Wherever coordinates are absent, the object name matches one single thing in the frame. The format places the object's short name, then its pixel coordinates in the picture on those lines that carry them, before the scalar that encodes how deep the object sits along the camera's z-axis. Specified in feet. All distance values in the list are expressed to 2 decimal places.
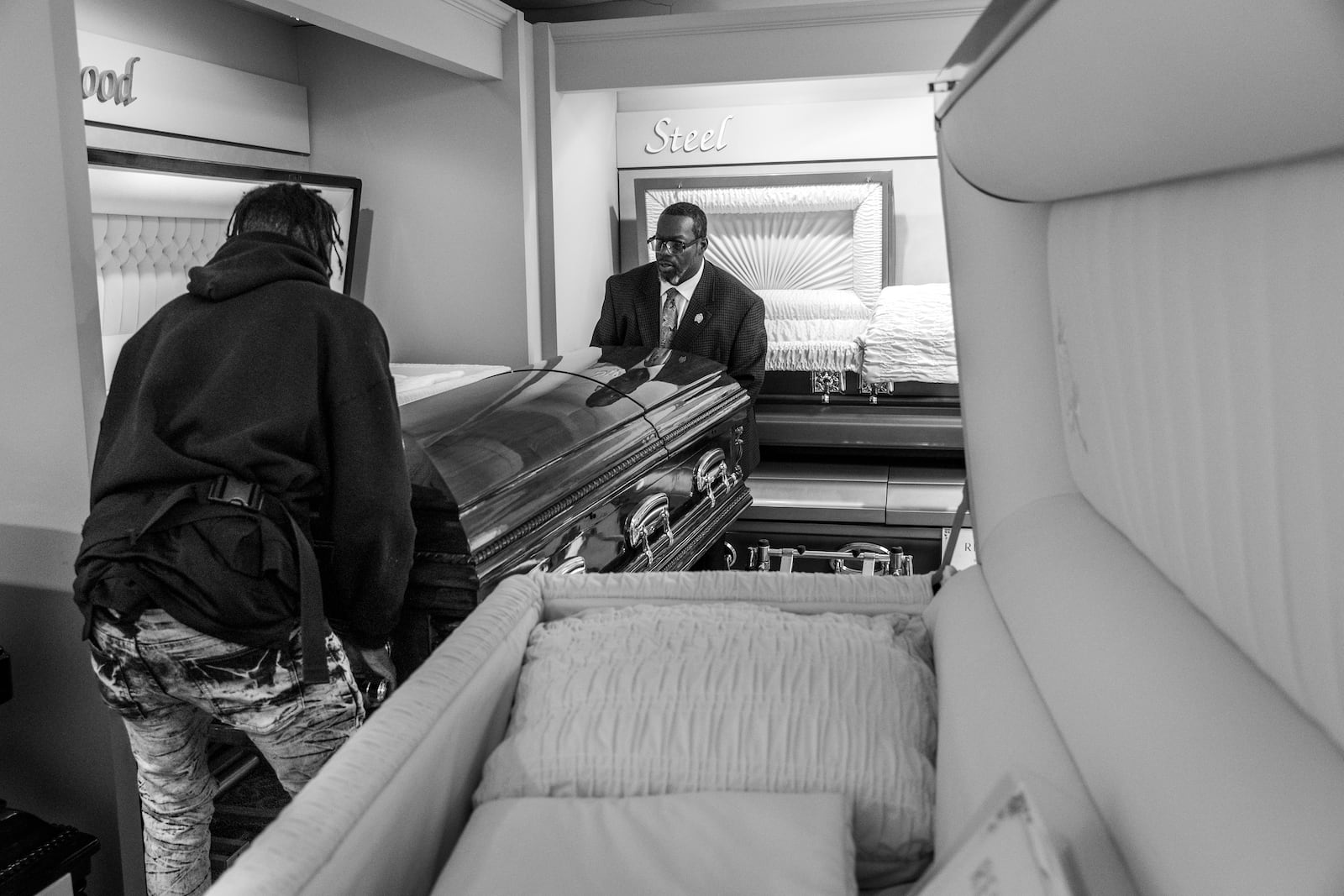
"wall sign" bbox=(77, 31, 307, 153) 11.12
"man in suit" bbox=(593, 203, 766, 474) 13.84
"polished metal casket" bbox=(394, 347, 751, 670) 6.78
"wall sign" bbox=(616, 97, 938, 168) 16.80
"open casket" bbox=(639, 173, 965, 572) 14.46
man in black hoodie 5.65
